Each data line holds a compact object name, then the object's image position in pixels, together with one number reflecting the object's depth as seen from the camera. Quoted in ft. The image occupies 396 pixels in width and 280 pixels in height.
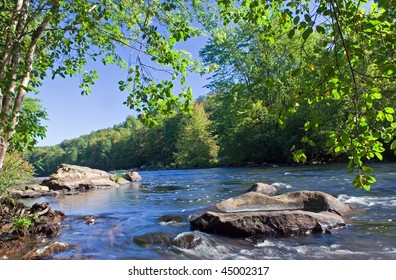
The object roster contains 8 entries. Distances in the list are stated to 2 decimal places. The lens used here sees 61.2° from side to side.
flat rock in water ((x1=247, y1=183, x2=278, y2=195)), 44.65
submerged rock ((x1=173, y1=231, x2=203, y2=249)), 22.77
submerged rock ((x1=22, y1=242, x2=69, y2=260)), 20.52
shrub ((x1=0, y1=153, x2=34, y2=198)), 28.30
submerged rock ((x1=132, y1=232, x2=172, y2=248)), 24.18
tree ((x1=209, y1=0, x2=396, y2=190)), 6.22
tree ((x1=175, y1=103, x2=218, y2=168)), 175.60
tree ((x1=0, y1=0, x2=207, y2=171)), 13.08
